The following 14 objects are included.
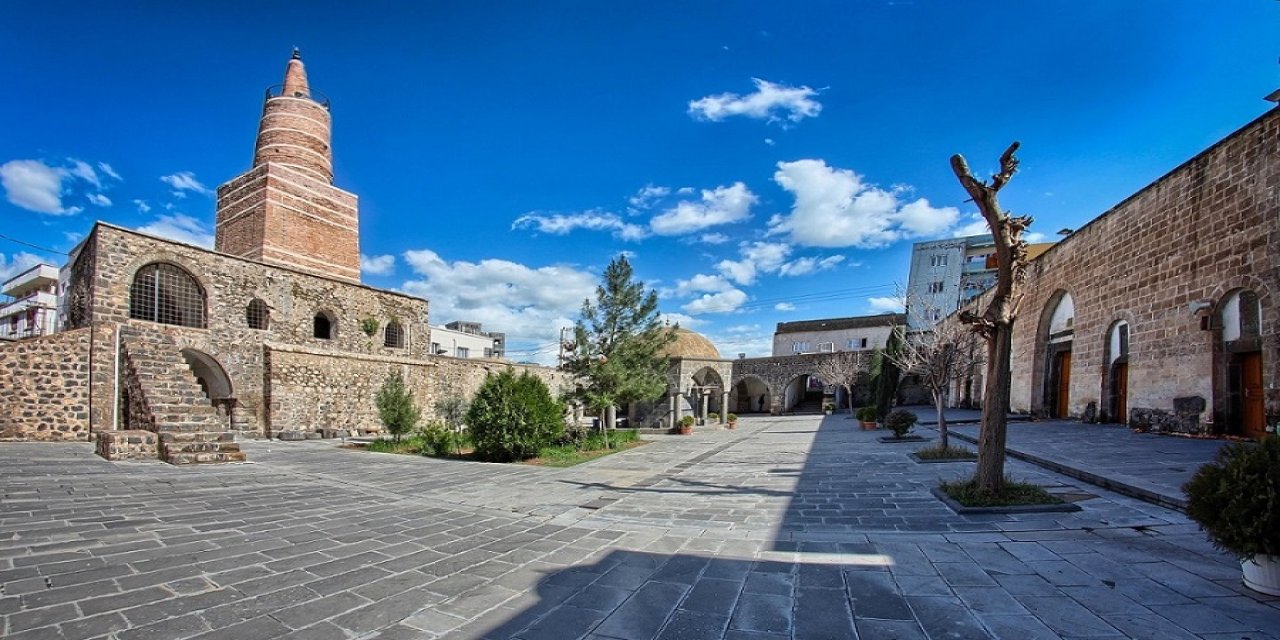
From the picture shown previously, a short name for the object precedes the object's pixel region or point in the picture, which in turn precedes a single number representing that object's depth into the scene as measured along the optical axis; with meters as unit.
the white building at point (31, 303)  36.91
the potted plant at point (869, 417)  19.12
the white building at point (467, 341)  46.78
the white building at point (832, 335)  43.03
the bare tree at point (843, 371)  31.84
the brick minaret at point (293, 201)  20.62
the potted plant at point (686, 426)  20.81
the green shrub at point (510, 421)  12.41
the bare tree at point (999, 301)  6.23
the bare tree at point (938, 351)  10.70
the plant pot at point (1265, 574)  3.30
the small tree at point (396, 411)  15.35
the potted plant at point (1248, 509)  3.27
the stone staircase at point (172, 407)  10.07
